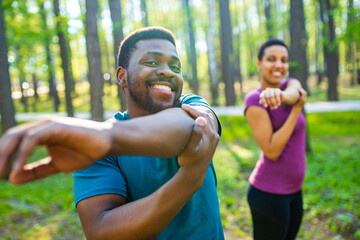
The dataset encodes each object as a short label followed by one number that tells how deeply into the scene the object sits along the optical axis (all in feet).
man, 2.61
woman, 7.31
